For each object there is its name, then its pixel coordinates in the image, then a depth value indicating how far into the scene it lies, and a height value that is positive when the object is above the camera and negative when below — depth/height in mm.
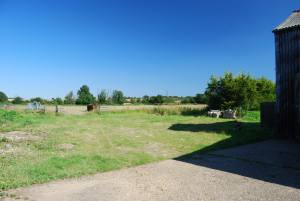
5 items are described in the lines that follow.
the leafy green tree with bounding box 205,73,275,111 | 18817 +903
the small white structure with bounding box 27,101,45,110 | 24720 -328
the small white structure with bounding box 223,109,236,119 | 17260 -987
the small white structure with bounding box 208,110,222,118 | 17905 -934
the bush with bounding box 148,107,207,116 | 20921 -895
